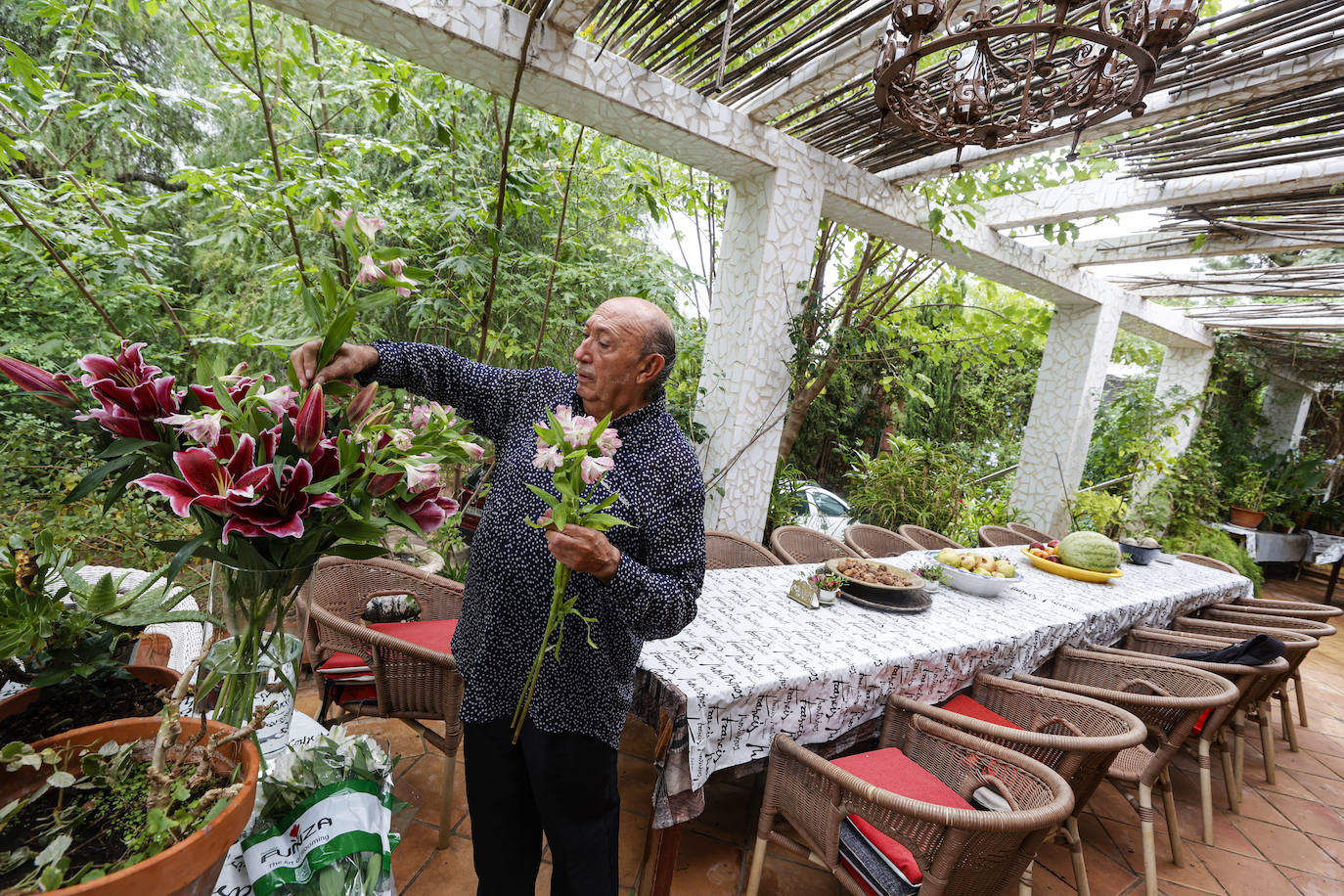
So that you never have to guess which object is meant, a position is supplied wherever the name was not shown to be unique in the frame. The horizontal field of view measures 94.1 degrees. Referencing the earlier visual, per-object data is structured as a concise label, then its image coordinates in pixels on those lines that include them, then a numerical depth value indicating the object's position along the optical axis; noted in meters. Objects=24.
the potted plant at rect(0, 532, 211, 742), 0.70
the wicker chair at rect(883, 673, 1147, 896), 1.67
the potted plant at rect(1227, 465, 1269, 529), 7.68
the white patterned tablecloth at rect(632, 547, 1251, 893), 1.62
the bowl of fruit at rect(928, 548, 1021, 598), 2.79
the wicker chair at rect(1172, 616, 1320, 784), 2.83
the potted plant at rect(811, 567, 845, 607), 2.40
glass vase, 0.76
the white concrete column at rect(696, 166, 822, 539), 3.32
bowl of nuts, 2.42
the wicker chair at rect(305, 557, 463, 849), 1.80
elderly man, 1.24
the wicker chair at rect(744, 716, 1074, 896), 1.37
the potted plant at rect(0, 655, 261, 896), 0.51
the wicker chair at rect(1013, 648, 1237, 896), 2.09
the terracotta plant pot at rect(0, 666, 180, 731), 0.83
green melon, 3.35
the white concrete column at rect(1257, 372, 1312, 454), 8.55
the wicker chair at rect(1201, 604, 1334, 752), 3.12
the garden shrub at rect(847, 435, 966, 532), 5.17
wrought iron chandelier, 1.47
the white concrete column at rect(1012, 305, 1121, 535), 5.31
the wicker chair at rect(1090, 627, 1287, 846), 2.46
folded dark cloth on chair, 2.45
